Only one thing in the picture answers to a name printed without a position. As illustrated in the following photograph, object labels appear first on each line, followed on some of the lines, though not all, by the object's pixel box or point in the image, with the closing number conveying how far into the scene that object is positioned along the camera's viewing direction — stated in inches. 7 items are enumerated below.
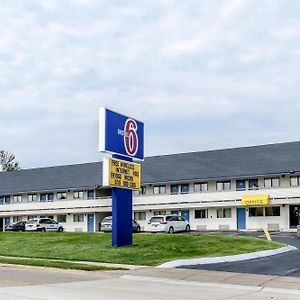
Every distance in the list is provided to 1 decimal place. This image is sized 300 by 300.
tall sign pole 987.3
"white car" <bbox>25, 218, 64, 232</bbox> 2020.2
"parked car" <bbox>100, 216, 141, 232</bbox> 1886.1
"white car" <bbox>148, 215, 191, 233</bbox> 1717.5
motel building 1995.6
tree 4411.9
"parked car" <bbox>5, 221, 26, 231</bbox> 2212.1
